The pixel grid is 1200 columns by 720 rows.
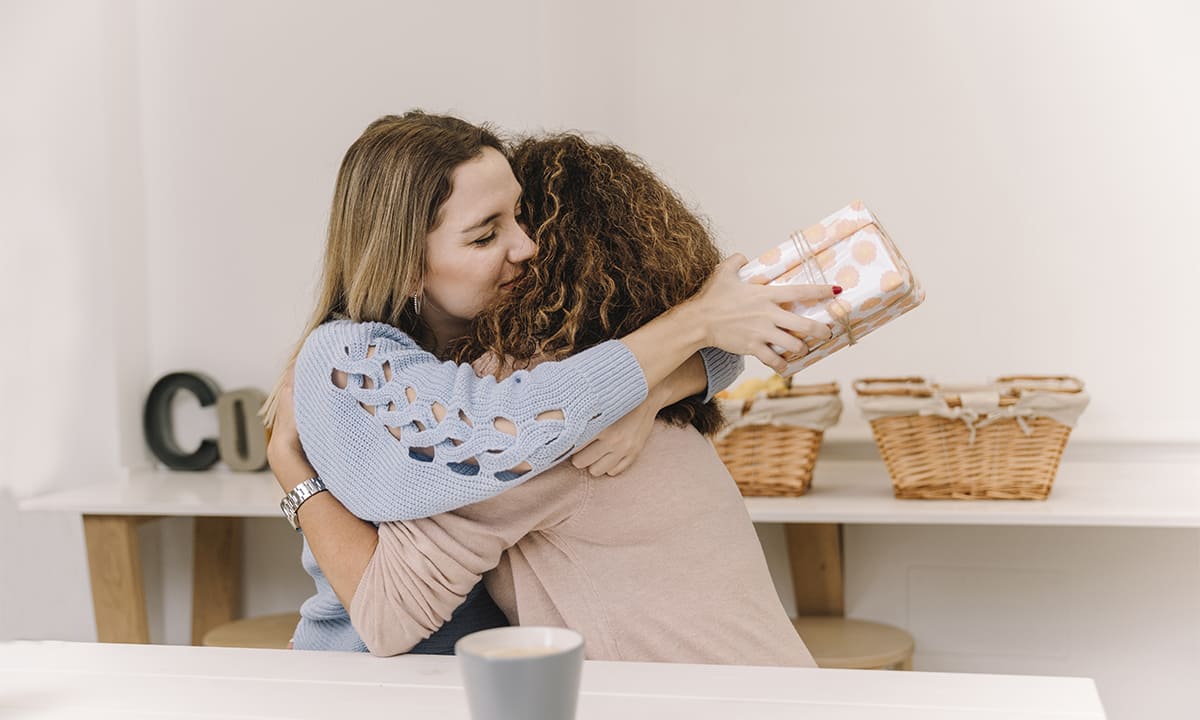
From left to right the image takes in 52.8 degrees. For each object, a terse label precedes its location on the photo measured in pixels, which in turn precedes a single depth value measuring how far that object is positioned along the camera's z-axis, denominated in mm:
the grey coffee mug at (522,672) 692
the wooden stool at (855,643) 2098
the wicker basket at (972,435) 2010
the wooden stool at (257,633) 2333
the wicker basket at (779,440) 2121
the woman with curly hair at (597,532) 1079
